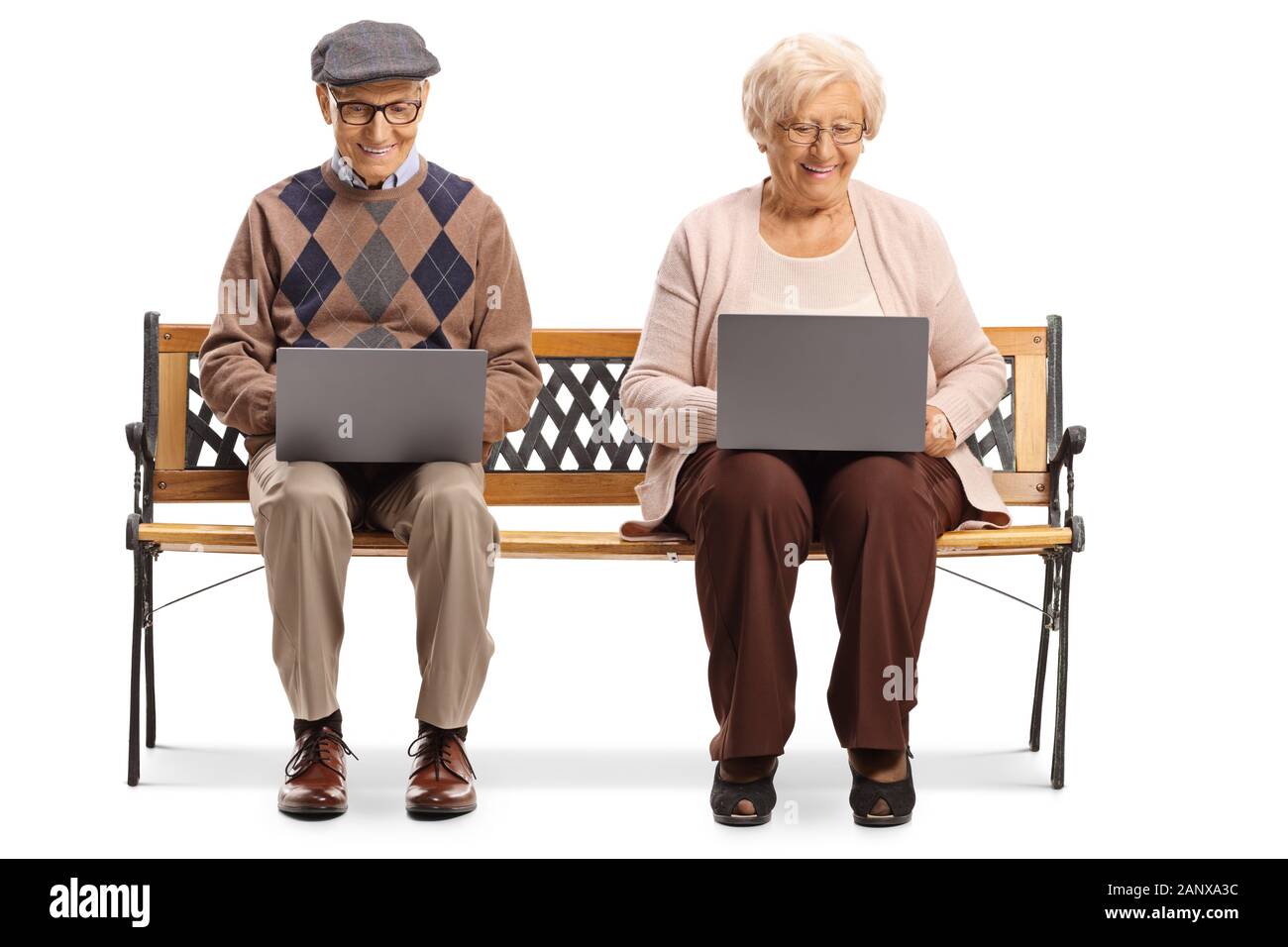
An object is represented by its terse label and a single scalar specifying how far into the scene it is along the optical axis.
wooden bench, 4.33
